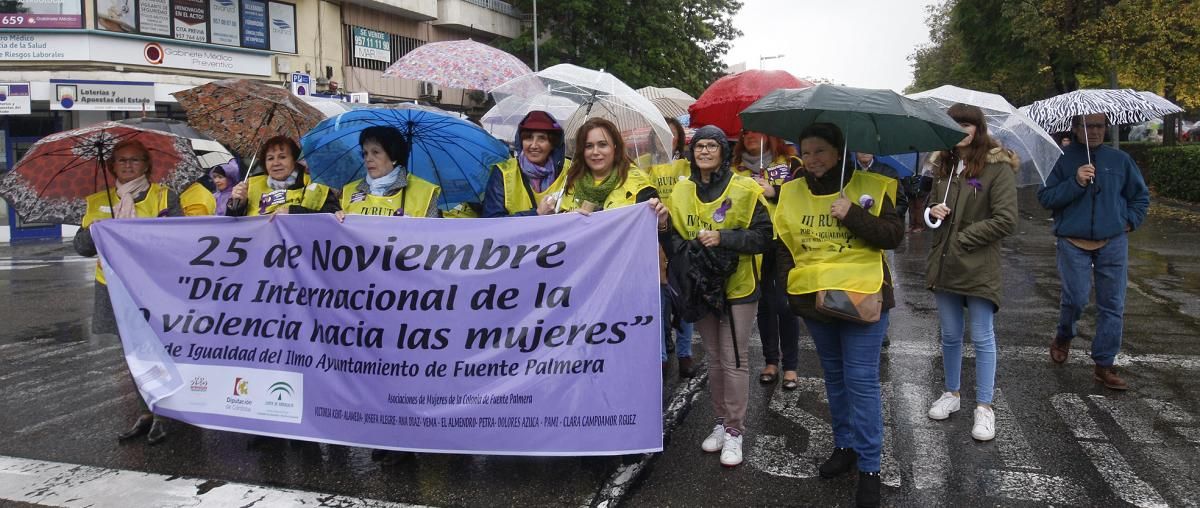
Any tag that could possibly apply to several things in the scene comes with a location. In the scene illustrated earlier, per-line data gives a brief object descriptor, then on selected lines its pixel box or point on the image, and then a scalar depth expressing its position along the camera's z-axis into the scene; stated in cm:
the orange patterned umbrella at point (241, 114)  534
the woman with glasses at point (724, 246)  425
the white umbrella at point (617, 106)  529
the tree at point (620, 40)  3116
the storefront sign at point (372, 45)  2548
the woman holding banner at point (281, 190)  519
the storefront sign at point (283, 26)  2236
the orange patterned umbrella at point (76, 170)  503
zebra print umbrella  525
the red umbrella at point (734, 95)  655
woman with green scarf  446
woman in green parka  462
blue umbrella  487
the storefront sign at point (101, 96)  1759
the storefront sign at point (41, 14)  1764
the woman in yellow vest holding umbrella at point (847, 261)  379
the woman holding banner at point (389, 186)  482
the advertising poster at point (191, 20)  1980
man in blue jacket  550
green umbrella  351
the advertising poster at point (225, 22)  2058
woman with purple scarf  513
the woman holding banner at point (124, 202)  508
